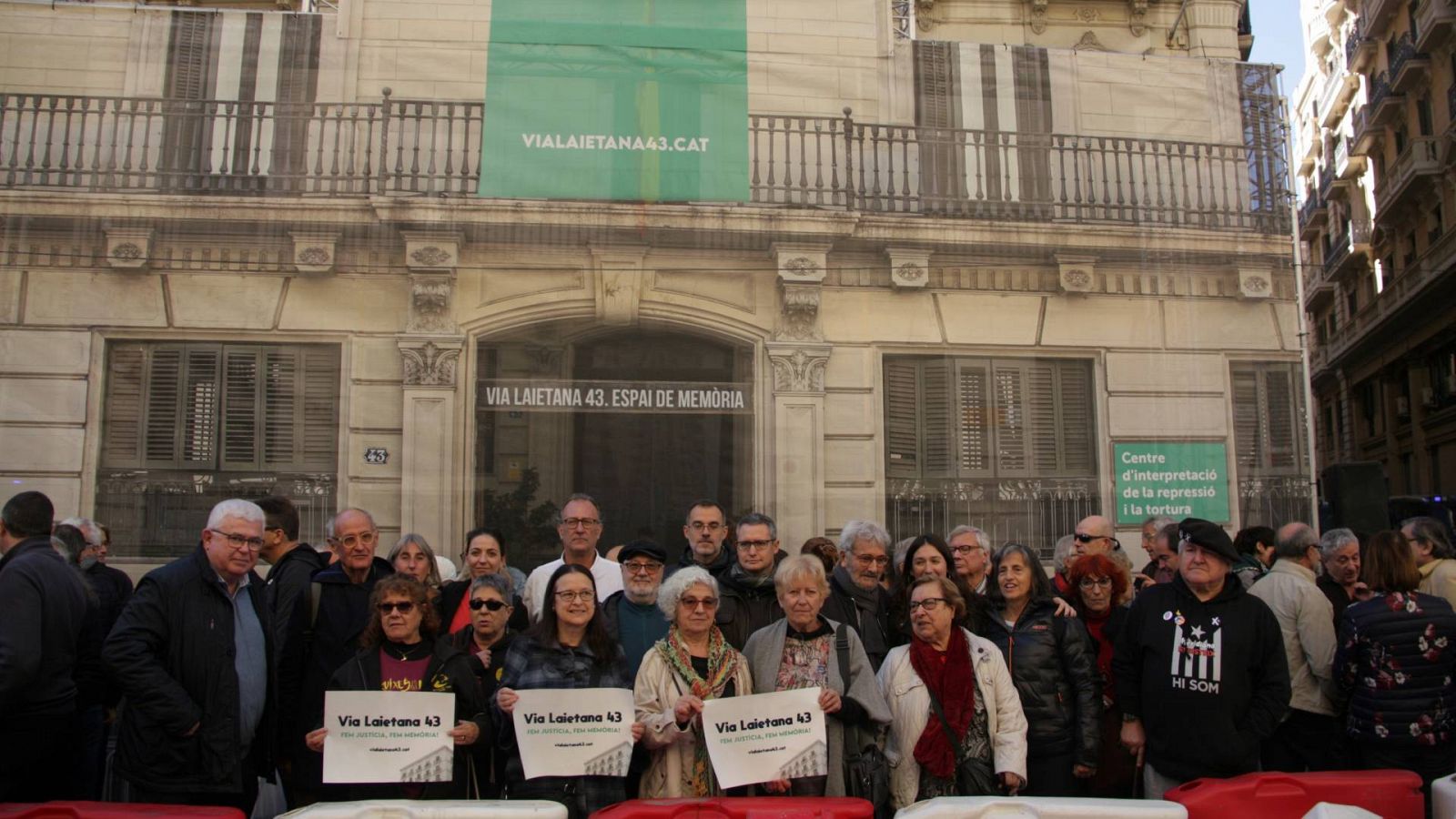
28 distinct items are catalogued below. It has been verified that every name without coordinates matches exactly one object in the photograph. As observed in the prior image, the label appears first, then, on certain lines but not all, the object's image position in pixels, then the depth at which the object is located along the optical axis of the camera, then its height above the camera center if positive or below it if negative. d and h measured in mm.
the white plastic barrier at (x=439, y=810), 3092 -779
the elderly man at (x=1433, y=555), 4867 -34
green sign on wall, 7266 +439
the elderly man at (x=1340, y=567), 4867 -90
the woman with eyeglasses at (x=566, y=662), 3631 -420
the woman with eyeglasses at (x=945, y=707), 3762 -579
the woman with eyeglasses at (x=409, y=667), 3705 -440
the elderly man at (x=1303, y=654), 4508 -450
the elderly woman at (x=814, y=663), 3688 -418
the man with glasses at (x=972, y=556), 4730 -47
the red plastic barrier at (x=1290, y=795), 3275 -770
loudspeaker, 7441 +354
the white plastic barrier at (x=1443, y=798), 3289 -782
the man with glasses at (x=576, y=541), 5188 +10
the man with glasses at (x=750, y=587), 4152 -170
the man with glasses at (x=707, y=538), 4816 +29
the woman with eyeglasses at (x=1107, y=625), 4340 -334
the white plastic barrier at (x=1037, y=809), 3098 -768
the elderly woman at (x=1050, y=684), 4070 -533
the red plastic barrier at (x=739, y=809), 3184 -795
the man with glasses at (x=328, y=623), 4137 -328
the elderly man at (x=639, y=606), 4316 -257
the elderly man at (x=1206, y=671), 3904 -461
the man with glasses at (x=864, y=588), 4441 -185
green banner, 7254 +3090
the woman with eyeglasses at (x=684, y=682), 3645 -478
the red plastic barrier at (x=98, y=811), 3068 -784
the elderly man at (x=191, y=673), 3488 -441
